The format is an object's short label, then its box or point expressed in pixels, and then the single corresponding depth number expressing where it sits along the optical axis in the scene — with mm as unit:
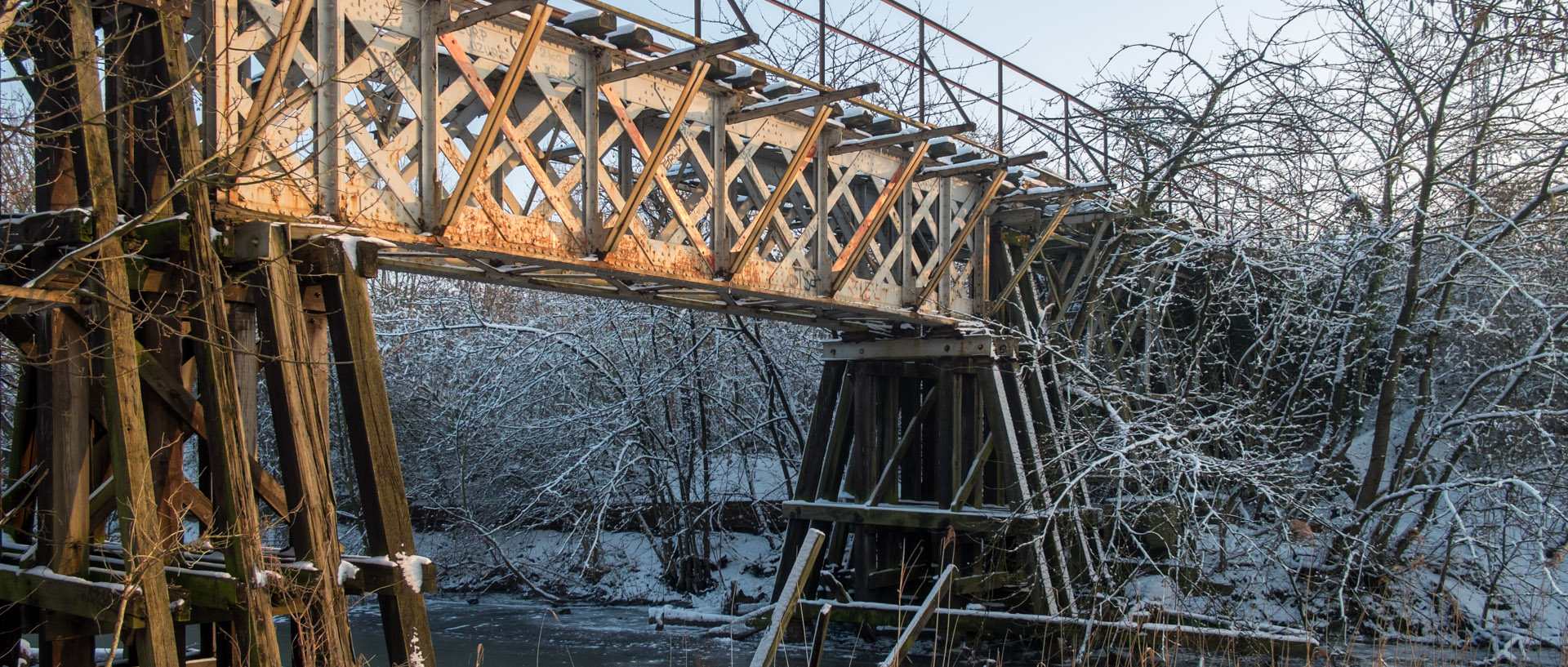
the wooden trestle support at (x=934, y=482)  10094
